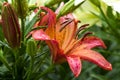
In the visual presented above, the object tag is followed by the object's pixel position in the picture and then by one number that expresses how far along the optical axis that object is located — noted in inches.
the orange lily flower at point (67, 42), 22.9
